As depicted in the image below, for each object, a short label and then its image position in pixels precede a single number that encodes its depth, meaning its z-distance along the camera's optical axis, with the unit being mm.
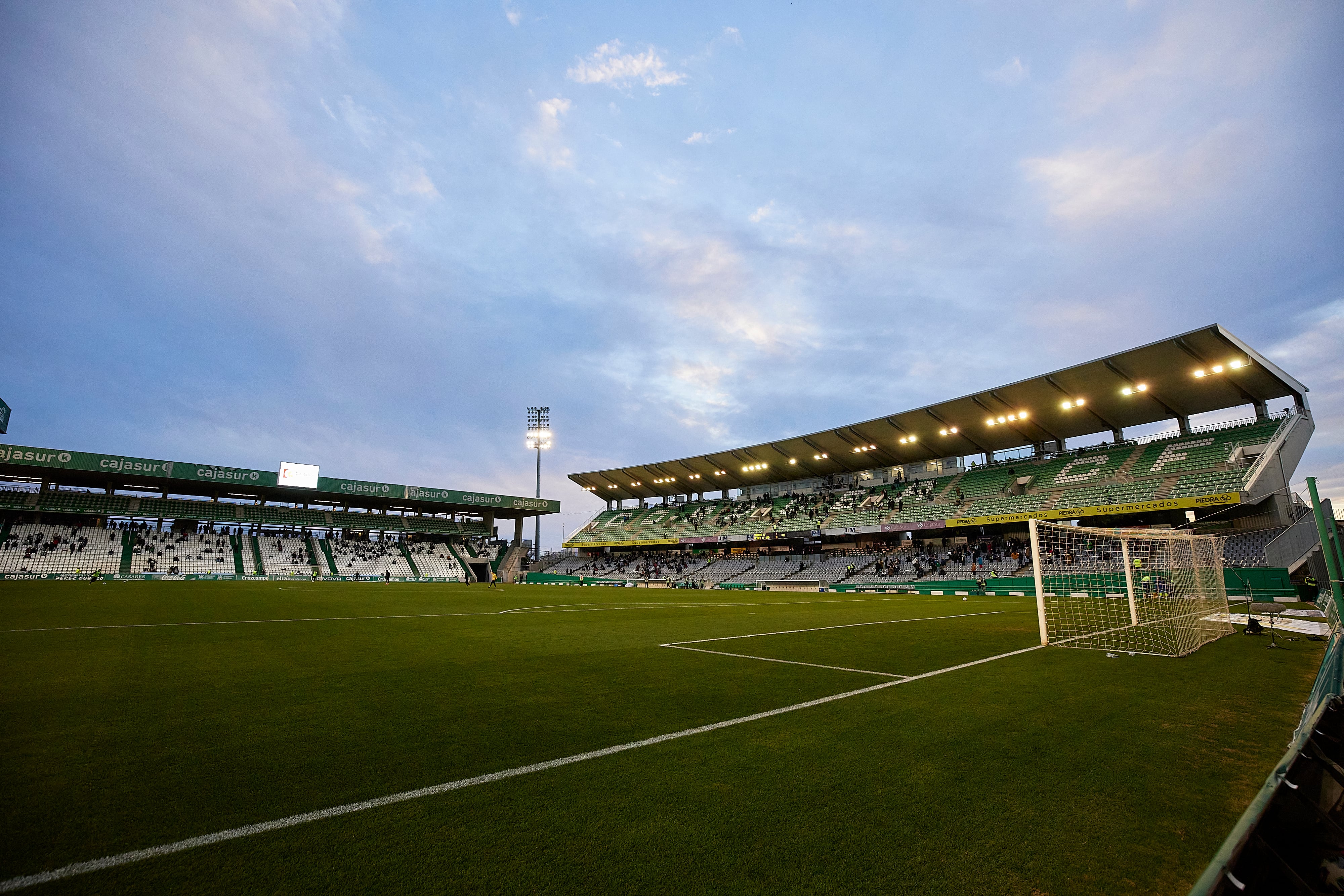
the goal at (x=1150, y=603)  10234
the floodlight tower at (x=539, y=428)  63469
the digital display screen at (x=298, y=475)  49656
